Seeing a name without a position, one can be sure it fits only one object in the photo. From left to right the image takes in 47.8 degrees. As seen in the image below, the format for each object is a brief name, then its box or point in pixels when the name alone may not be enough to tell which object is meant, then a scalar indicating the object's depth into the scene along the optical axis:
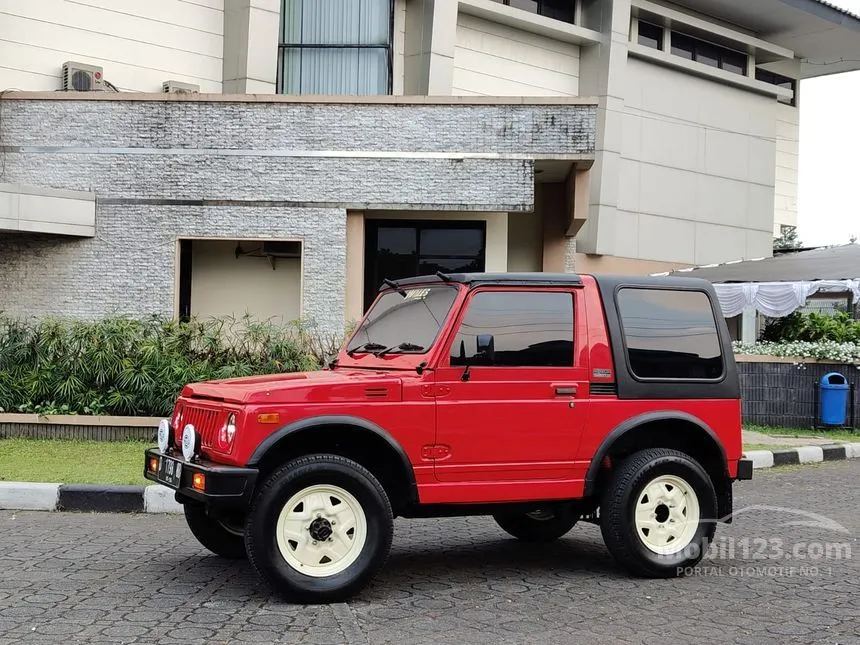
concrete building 17.34
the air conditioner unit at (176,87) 19.59
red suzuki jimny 5.63
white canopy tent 18.59
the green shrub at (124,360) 12.78
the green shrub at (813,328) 18.77
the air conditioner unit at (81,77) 18.56
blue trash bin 15.89
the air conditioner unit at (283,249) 18.81
